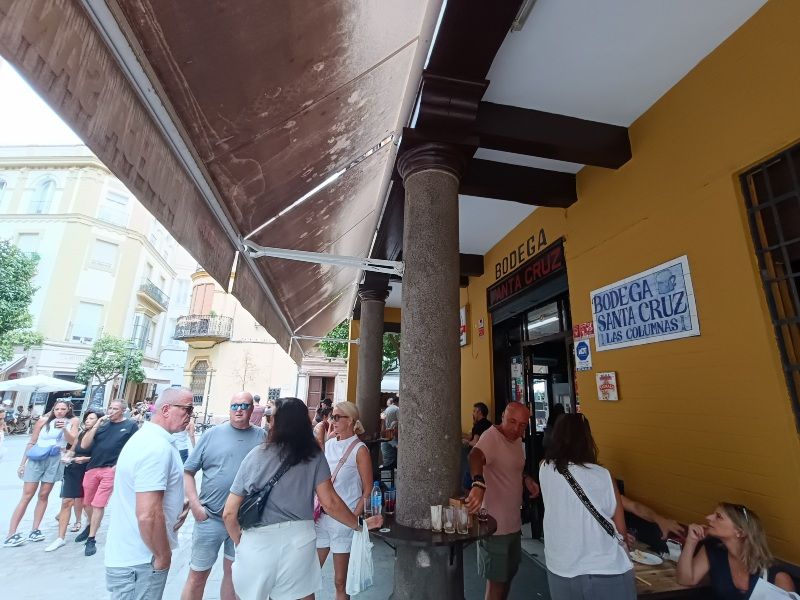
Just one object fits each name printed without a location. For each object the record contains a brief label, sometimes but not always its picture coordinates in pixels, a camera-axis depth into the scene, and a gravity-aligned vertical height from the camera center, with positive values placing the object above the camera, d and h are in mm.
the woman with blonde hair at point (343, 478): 3188 -604
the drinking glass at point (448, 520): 2547 -709
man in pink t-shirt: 3012 -654
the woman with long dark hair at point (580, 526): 2037 -602
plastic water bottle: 2912 -689
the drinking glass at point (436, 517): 2561 -696
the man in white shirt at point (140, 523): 2314 -715
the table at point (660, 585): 2180 -959
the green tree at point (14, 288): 14316 +3672
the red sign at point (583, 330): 4100 +787
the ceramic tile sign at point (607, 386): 3716 +209
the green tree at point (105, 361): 20953 +1733
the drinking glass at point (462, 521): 2543 -709
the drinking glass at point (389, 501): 3021 -718
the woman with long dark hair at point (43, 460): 5027 -852
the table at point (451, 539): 2393 -789
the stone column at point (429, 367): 2586 +254
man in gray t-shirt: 3055 -637
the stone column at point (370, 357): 6996 +769
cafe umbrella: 14672 +299
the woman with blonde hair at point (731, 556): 1967 -712
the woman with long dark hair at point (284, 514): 2209 -626
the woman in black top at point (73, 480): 5035 -1057
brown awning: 1339 +1497
